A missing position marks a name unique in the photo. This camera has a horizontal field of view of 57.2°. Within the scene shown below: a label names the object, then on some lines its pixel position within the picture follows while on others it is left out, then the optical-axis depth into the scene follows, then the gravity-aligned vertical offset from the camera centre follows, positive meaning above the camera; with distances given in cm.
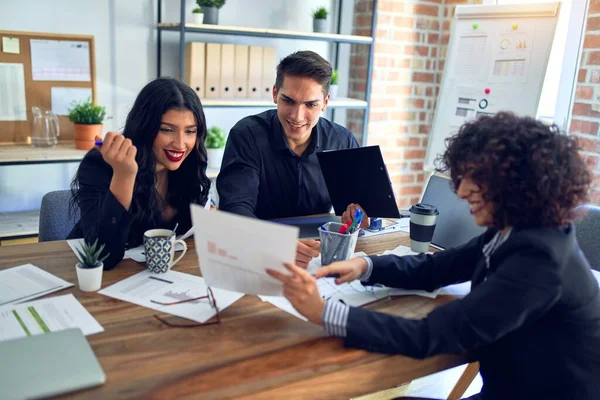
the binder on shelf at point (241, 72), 319 +3
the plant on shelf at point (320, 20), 338 +38
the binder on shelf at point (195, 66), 304 +5
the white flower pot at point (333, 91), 344 -5
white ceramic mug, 130 -42
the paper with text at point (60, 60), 288 +3
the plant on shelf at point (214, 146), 318 -40
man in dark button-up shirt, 199 -26
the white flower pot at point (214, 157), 318 -46
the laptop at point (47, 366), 83 -47
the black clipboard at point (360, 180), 166 -29
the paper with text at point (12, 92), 281 -15
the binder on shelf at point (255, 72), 325 +4
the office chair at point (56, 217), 178 -48
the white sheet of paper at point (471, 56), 301 +20
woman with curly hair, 100 -36
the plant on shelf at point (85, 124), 282 -28
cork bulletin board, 281 -3
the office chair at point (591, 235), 180 -44
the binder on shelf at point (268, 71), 330 +5
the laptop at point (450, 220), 167 -39
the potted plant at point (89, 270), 120 -43
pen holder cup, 143 -41
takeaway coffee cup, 159 -39
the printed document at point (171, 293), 114 -48
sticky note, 277 +9
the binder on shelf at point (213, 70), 310 +3
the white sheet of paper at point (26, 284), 116 -48
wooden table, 89 -49
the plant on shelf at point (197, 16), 301 +31
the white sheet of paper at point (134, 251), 143 -47
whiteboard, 273 +16
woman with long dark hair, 136 -29
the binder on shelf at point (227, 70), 314 +4
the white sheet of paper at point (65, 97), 296 -16
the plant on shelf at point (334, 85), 344 -1
